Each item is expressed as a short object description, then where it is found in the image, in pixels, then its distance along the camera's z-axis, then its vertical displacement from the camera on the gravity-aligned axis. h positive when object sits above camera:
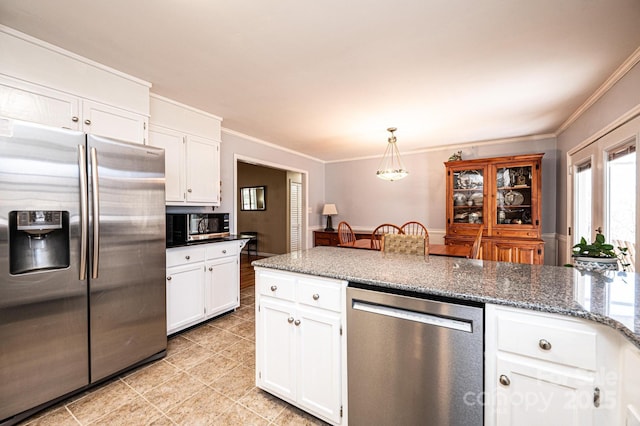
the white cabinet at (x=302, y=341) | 1.49 -0.78
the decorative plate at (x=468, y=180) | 4.24 +0.49
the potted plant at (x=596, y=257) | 1.51 -0.28
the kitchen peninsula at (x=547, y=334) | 0.94 -0.47
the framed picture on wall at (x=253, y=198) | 6.81 +0.34
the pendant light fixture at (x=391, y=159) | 4.96 +1.05
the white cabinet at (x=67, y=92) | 1.76 +0.90
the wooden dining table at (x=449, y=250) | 2.88 -0.47
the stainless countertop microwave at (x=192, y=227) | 2.84 -0.18
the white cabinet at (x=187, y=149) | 2.78 +0.70
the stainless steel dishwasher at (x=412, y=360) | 1.17 -0.71
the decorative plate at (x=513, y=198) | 4.02 +0.18
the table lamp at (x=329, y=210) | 5.79 +0.01
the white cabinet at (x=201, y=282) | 2.61 -0.77
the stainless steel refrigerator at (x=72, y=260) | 1.55 -0.33
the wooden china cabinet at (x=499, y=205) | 3.86 +0.07
